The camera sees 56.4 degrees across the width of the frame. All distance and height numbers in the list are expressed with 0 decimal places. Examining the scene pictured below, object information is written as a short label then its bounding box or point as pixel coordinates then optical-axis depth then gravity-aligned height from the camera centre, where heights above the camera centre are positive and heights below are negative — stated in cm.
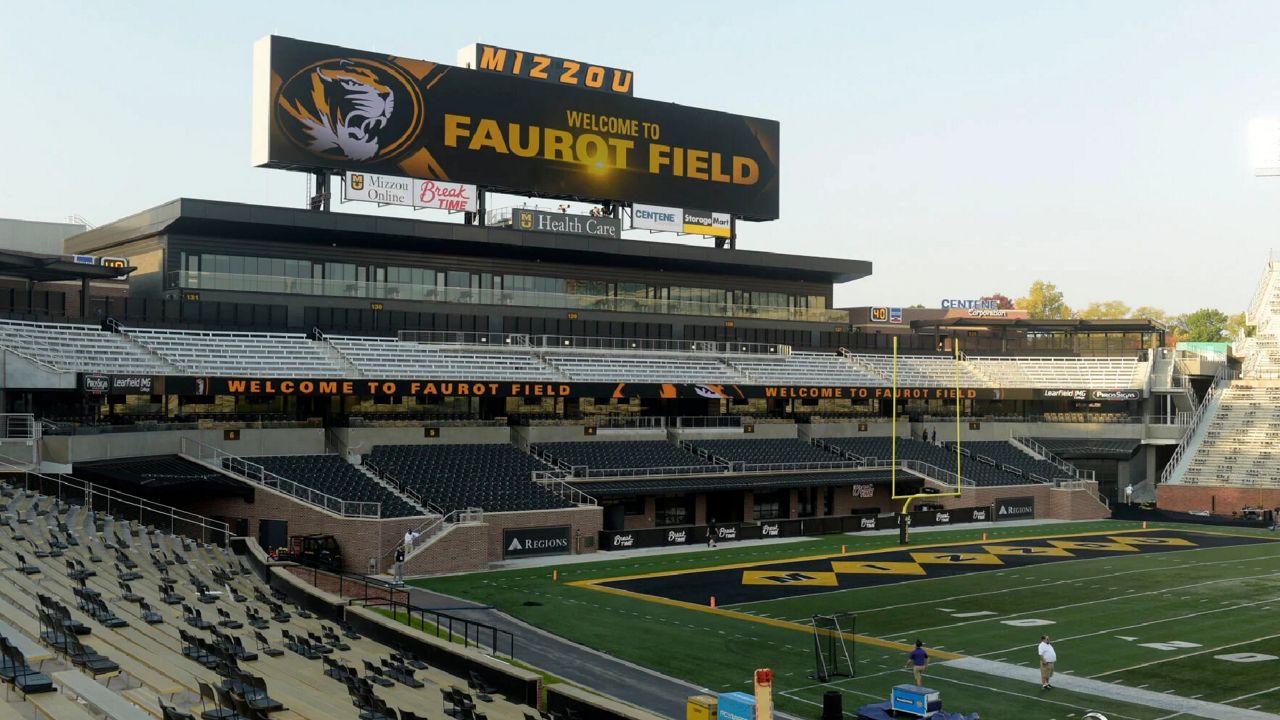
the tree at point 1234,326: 15485 +441
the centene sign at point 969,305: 8744 +374
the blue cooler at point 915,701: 2305 -679
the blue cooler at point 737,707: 2102 -631
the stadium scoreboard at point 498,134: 5391 +1072
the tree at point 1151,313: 15850 +592
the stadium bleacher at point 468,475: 4797 -545
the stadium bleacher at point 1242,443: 6712 -498
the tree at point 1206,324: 15588 +466
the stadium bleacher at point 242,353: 4881 -40
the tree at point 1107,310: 15688 +616
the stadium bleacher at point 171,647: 1586 -509
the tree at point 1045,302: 15250 +693
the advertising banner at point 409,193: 5631 +745
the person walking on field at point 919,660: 2608 -671
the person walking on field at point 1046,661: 2645 -677
